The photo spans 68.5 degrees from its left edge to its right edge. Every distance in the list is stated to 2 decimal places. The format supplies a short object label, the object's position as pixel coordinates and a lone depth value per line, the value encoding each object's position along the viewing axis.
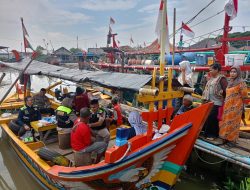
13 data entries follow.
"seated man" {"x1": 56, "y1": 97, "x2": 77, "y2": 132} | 3.76
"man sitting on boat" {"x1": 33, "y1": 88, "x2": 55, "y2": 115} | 5.57
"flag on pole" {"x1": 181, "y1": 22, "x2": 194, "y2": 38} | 8.60
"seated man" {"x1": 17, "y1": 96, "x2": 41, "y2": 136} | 4.63
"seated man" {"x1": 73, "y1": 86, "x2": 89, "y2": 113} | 4.68
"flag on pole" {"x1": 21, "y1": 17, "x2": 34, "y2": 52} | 10.95
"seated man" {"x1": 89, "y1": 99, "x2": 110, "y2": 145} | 3.47
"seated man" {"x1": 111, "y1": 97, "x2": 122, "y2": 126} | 4.69
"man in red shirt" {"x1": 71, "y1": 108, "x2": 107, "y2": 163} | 2.92
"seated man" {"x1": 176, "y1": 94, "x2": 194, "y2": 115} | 3.62
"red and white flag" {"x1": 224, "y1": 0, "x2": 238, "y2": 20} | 5.17
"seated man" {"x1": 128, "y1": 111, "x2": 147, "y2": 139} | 3.17
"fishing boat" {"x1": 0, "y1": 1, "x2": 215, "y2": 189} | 2.51
